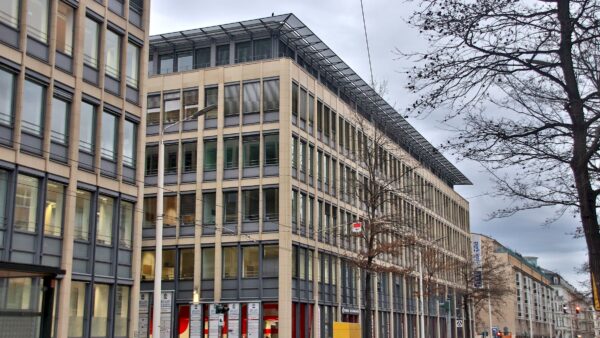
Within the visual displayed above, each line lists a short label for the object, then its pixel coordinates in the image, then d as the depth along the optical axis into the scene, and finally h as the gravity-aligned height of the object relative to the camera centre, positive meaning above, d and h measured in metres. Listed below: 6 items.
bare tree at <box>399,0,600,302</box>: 11.19 +4.03
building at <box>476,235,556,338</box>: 138.62 +7.66
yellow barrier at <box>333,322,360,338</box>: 38.16 +0.50
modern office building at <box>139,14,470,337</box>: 51.34 +10.82
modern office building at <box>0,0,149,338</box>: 27.83 +6.92
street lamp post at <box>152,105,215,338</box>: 24.03 +2.71
